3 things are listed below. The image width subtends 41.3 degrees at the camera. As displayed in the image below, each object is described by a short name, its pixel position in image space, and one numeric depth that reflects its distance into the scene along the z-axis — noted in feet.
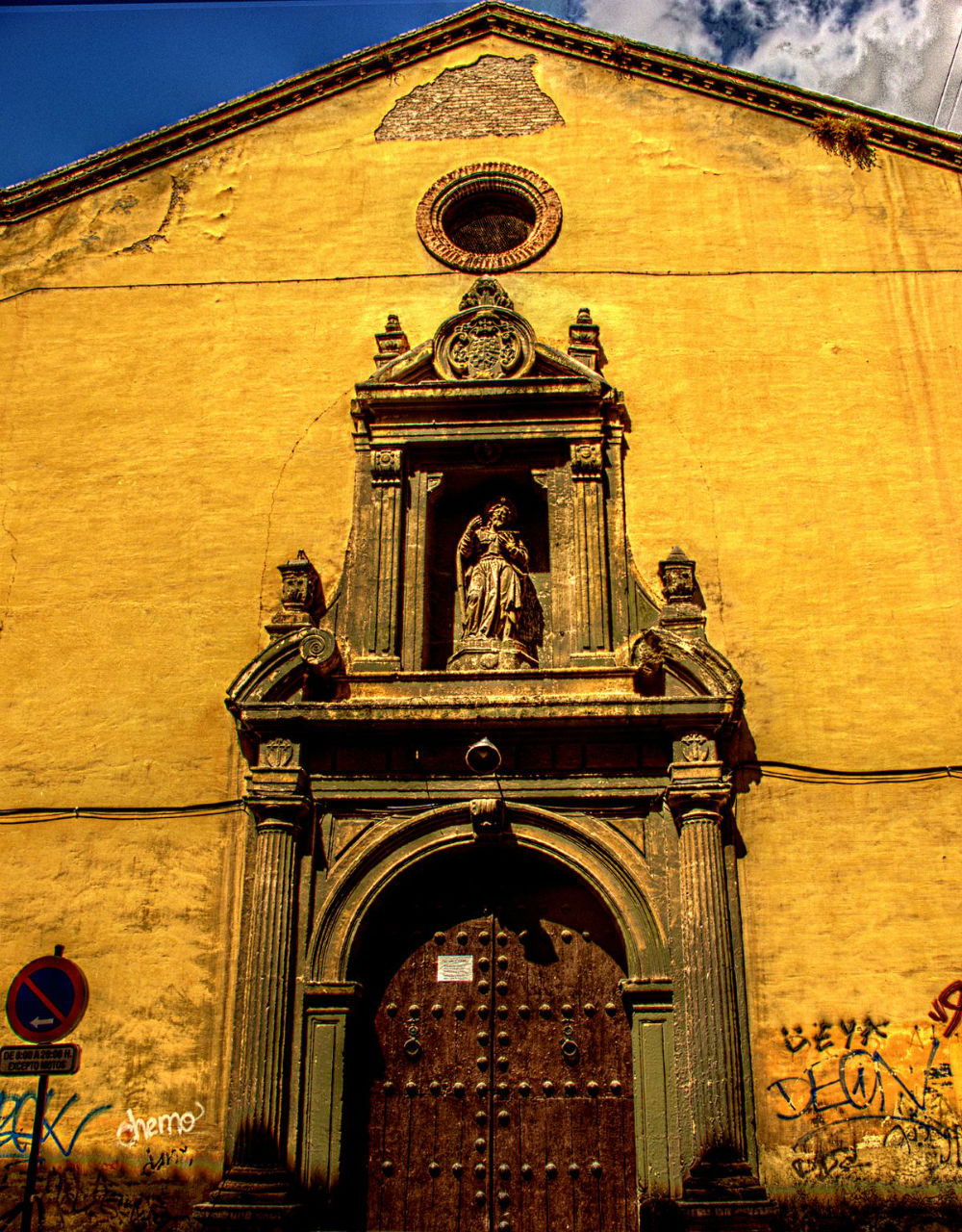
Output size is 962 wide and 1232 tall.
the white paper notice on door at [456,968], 23.29
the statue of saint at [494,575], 25.64
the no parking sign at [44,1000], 21.54
